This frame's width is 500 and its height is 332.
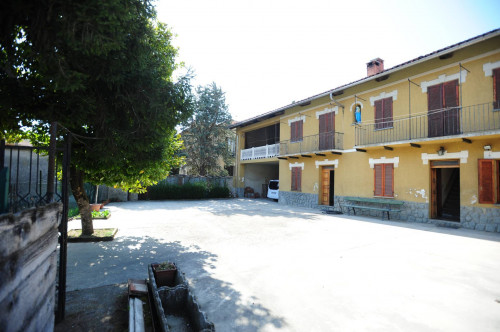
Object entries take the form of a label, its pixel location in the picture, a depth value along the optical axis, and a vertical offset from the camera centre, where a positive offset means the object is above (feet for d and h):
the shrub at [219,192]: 72.54 -4.61
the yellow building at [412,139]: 31.40 +6.37
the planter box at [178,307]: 9.94 -5.51
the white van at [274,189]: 67.58 -3.30
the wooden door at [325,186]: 53.26 -1.73
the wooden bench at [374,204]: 39.34 -4.26
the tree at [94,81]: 10.73 +5.18
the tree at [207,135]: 77.10 +12.38
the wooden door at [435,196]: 37.17 -2.36
